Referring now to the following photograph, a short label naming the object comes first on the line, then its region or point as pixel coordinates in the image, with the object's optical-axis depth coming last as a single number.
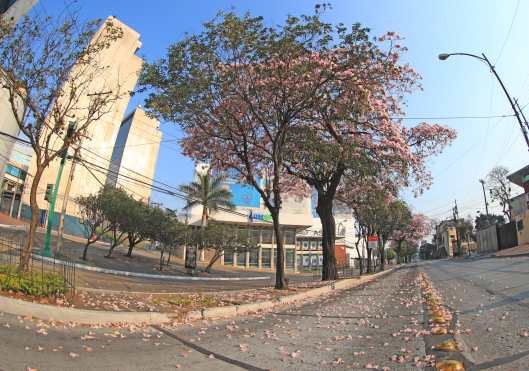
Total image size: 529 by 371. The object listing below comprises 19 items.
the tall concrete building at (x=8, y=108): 16.26
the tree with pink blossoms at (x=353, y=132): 13.21
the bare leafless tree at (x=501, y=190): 68.94
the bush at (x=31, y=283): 7.13
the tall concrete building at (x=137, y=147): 86.12
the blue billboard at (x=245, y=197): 54.41
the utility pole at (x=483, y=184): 68.64
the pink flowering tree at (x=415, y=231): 57.42
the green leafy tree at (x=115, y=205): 25.91
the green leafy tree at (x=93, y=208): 25.78
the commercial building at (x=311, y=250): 61.53
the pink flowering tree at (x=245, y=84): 12.44
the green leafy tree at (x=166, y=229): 29.72
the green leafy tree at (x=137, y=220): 27.35
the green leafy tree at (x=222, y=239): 32.62
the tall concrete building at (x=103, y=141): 62.66
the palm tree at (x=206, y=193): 40.09
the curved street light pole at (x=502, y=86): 13.57
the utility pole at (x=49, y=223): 21.69
